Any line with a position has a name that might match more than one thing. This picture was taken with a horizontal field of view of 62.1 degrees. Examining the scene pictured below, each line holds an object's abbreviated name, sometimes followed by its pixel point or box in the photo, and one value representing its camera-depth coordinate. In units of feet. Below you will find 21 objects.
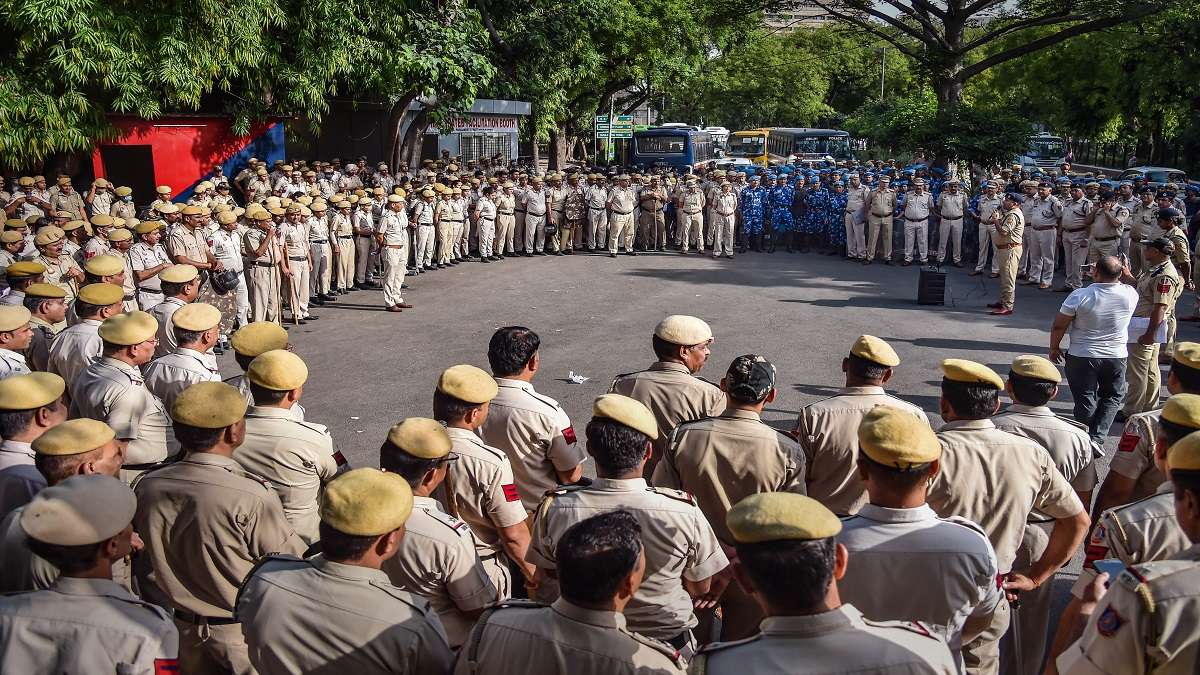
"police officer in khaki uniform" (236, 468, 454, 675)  9.61
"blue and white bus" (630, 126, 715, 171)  113.50
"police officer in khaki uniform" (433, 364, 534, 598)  13.80
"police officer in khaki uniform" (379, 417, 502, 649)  11.41
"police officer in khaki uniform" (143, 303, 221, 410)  19.83
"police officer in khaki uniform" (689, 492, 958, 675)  8.12
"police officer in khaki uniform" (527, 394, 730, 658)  11.89
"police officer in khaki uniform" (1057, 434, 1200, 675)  8.47
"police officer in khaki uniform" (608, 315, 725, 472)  17.69
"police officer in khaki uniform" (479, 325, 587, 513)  15.99
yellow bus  144.25
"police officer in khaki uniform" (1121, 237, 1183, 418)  27.89
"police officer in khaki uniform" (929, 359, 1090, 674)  13.64
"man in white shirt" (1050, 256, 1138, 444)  25.72
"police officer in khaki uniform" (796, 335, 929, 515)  15.58
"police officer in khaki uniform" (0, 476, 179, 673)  9.49
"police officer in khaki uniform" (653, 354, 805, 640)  14.61
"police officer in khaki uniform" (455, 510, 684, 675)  8.88
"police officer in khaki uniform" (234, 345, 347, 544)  14.55
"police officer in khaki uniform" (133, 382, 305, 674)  12.57
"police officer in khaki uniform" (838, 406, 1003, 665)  10.71
